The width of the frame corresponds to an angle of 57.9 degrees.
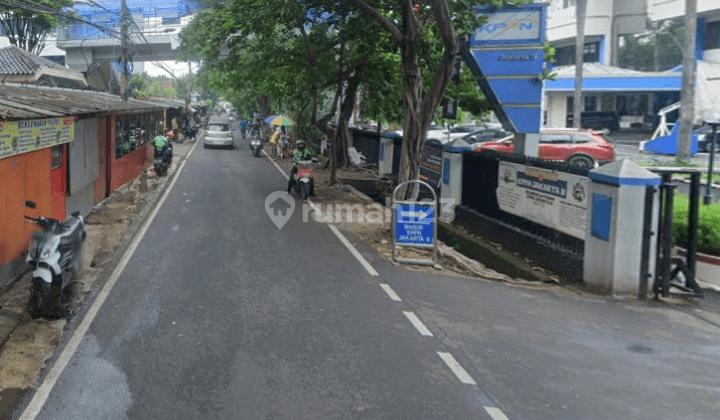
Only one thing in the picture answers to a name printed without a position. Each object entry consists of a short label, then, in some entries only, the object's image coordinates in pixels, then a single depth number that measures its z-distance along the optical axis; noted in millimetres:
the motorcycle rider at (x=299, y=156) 19375
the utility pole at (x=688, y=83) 28312
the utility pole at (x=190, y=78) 69469
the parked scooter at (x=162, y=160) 23620
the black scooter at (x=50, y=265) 7570
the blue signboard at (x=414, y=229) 11492
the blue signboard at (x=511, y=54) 14117
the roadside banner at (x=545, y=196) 10297
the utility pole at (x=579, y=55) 37156
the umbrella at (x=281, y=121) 34344
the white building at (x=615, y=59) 45812
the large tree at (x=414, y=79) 12797
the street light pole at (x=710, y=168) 13205
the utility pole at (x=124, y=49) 27500
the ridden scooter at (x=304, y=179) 18766
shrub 10469
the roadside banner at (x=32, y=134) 8695
